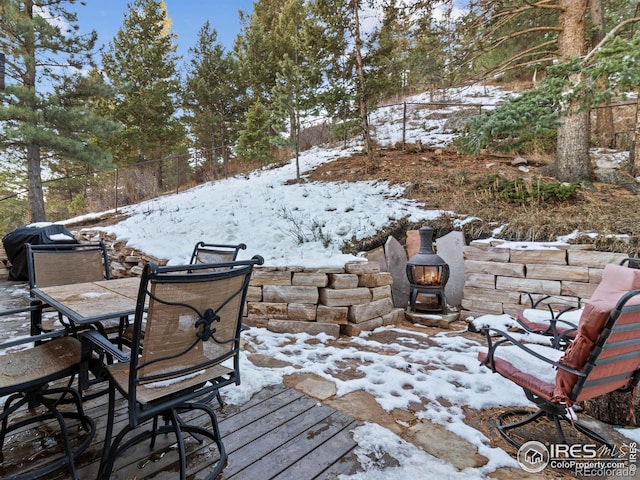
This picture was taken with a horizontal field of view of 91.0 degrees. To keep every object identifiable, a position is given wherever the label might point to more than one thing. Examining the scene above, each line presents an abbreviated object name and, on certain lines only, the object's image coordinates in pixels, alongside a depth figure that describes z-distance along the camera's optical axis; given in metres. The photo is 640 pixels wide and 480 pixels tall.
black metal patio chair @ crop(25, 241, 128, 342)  2.13
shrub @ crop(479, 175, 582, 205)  4.22
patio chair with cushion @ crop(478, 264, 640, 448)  1.34
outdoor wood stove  3.58
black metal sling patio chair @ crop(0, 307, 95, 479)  1.33
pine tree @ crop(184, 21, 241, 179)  11.20
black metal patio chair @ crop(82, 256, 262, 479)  1.09
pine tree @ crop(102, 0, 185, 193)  10.91
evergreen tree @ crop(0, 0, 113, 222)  6.96
